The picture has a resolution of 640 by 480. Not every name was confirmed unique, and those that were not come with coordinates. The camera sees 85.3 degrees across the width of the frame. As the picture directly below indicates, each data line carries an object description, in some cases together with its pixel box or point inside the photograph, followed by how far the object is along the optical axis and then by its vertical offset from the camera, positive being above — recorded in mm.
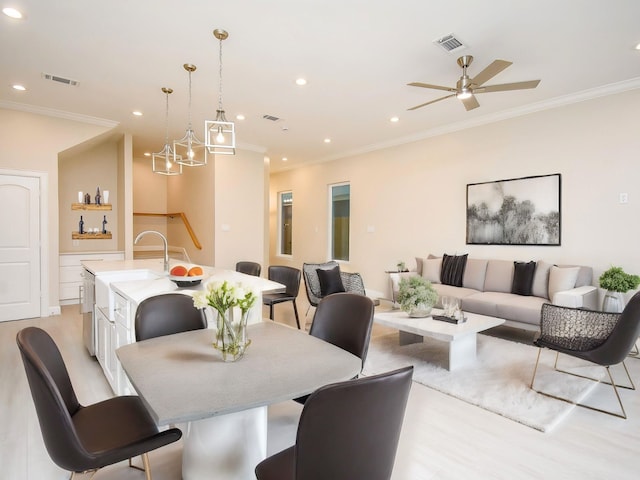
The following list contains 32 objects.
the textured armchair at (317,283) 4777 -674
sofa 3951 -653
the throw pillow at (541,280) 4324 -574
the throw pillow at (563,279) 4031 -527
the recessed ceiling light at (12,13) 2711 +1757
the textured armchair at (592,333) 2430 -744
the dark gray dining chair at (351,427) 931 -542
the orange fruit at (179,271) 2816 -301
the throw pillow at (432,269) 5359 -537
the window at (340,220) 7484 +323
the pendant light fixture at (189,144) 3389 +885
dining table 1174 -558
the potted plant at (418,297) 3627 -657
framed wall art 4555 +324
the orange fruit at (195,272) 2838 -312
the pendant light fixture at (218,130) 2912 +903
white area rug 2539 -1263
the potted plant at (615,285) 3641 -535
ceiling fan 2991 +1354
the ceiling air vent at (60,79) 3887 +1772
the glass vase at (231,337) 1527 -466
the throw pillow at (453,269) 5133 -526
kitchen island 2393 -462
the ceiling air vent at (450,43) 3027 +1711
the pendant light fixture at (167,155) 3764 +867
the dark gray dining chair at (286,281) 4371 -602
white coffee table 3195 -899
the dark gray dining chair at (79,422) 1209 -831
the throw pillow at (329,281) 4715 -640
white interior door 4898 -184
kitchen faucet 3354 -289
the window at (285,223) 9031 +303
